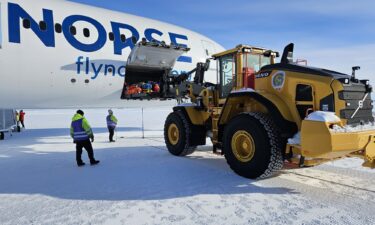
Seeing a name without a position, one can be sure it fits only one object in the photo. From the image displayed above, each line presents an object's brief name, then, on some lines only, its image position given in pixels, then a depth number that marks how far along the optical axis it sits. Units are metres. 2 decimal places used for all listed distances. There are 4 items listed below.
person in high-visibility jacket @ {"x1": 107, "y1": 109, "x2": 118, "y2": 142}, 11.53
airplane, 9.40
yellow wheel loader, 4.47
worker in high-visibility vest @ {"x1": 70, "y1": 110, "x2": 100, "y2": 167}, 6.93
